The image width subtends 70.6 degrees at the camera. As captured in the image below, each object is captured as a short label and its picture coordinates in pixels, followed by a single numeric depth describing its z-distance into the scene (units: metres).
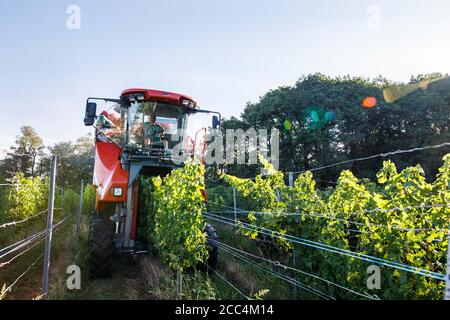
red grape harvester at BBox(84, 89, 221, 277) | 5.05
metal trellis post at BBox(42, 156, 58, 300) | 3.52
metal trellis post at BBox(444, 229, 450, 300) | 1.78
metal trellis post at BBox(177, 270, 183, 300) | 3.42
